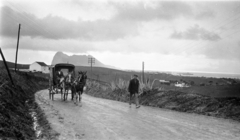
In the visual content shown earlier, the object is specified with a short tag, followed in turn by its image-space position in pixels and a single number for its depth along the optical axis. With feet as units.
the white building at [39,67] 331.36
